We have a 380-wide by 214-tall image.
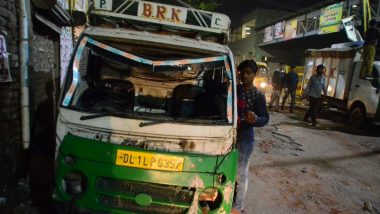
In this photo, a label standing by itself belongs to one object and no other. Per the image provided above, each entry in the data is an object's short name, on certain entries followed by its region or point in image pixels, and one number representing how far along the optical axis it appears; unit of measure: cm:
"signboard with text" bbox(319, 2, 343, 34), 1867
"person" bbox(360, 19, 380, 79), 1037
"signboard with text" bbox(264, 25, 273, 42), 3111
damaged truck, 301
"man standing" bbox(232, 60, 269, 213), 388
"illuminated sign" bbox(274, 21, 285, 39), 2826
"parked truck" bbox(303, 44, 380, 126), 1032
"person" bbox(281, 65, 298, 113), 1334
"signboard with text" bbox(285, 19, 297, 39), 2577
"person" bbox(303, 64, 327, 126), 1046
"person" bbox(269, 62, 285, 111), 1384
